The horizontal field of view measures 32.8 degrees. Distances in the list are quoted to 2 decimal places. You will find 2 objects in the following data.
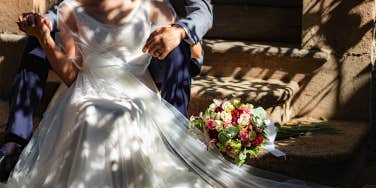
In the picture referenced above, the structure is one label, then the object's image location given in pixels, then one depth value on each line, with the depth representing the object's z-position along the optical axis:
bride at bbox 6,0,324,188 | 3.38
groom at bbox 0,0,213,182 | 3.77
